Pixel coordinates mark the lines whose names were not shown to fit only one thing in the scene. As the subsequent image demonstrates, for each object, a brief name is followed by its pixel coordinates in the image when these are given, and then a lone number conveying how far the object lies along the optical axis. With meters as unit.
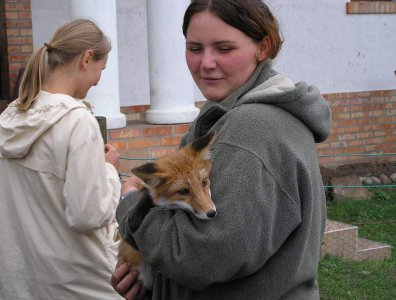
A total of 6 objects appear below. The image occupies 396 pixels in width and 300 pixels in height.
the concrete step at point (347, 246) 6.98
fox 2.25
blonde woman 3.33
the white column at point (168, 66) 7.40
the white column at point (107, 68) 6.82
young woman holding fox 2.03
